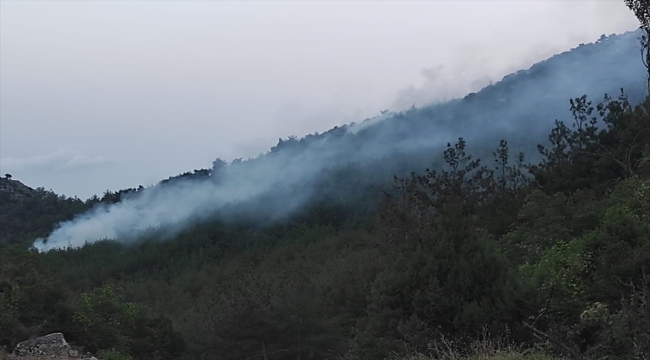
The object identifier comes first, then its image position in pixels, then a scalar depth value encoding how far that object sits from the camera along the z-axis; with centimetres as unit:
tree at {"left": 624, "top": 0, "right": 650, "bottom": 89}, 2388
